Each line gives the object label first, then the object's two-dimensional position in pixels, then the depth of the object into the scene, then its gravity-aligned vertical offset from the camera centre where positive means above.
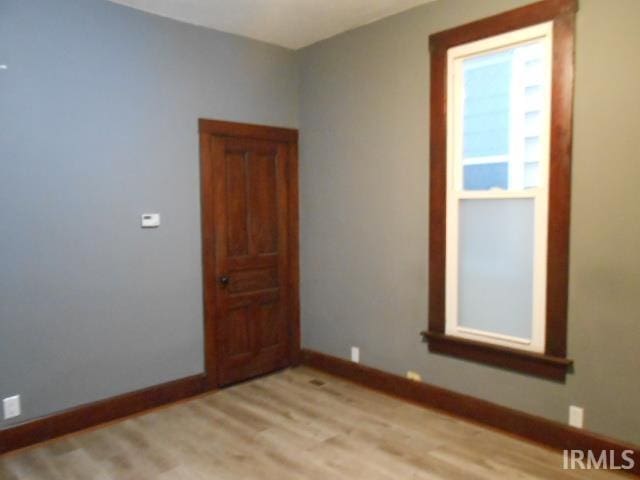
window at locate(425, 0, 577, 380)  2.71 +0.14
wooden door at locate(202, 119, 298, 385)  3.72 -0.34
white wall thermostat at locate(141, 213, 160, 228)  3.34 -0.04
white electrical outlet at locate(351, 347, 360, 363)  3.87 -1.17
